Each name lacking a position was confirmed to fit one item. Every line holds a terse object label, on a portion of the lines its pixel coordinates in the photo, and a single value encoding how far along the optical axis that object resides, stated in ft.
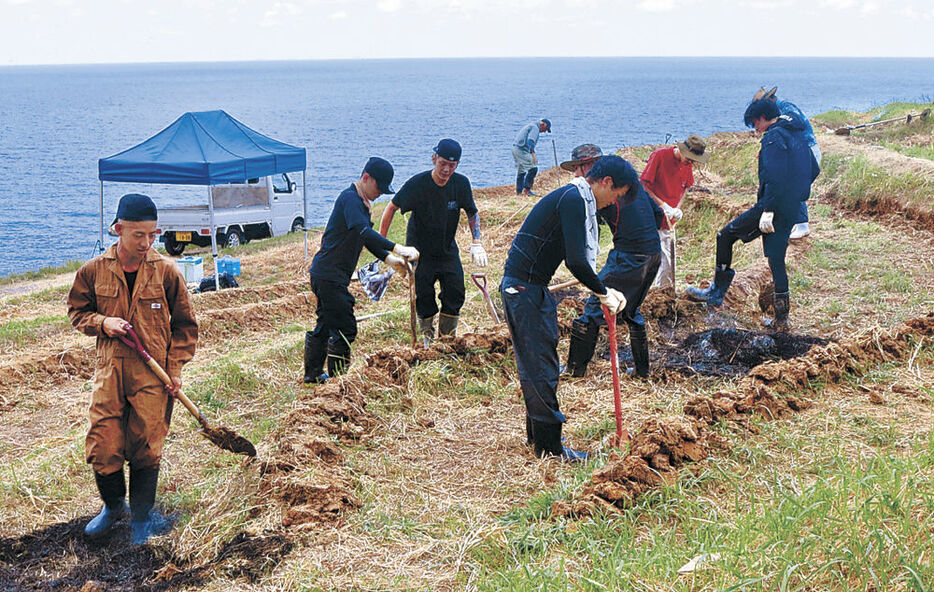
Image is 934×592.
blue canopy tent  44.32
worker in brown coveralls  15.19
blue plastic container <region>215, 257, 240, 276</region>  44.57
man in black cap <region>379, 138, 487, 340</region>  24.25
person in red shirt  27.02
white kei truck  59.62
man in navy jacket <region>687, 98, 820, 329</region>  25.67
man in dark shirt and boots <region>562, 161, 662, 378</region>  21.65
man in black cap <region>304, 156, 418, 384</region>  21.99
